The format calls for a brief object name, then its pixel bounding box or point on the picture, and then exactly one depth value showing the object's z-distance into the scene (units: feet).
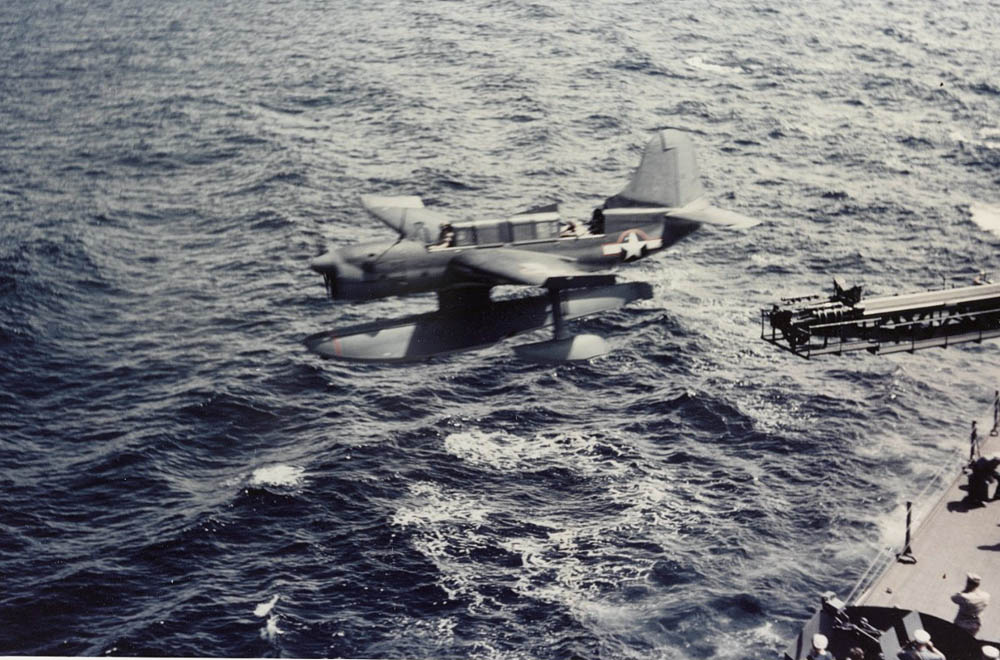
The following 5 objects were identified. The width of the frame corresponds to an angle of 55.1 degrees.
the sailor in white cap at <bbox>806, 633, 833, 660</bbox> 81.20
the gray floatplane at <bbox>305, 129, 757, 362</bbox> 124.57
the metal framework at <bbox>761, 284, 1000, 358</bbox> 107.34
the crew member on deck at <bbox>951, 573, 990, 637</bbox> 92.53
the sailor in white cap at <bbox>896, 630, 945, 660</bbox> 78.89
